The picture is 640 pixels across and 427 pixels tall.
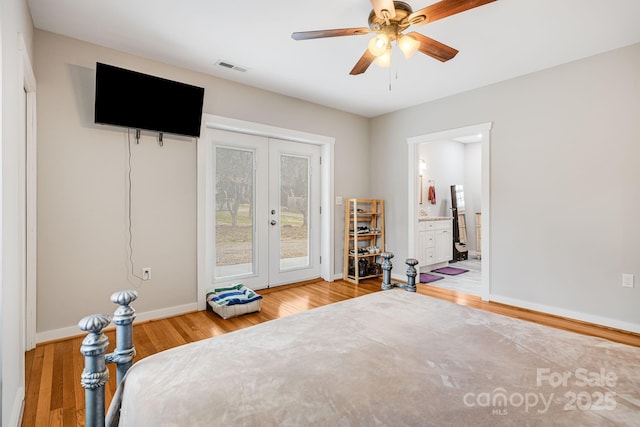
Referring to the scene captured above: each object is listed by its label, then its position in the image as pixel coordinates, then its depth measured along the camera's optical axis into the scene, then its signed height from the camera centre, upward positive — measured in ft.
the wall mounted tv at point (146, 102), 8.80 +3.51
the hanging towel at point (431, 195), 19.98 +1.23
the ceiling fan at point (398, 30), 6.00 +4.01
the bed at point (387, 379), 2.97 -1.91
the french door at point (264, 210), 12.39 +0.20
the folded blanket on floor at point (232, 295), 10.46 -2.90
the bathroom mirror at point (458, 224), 20.67 -0.74
